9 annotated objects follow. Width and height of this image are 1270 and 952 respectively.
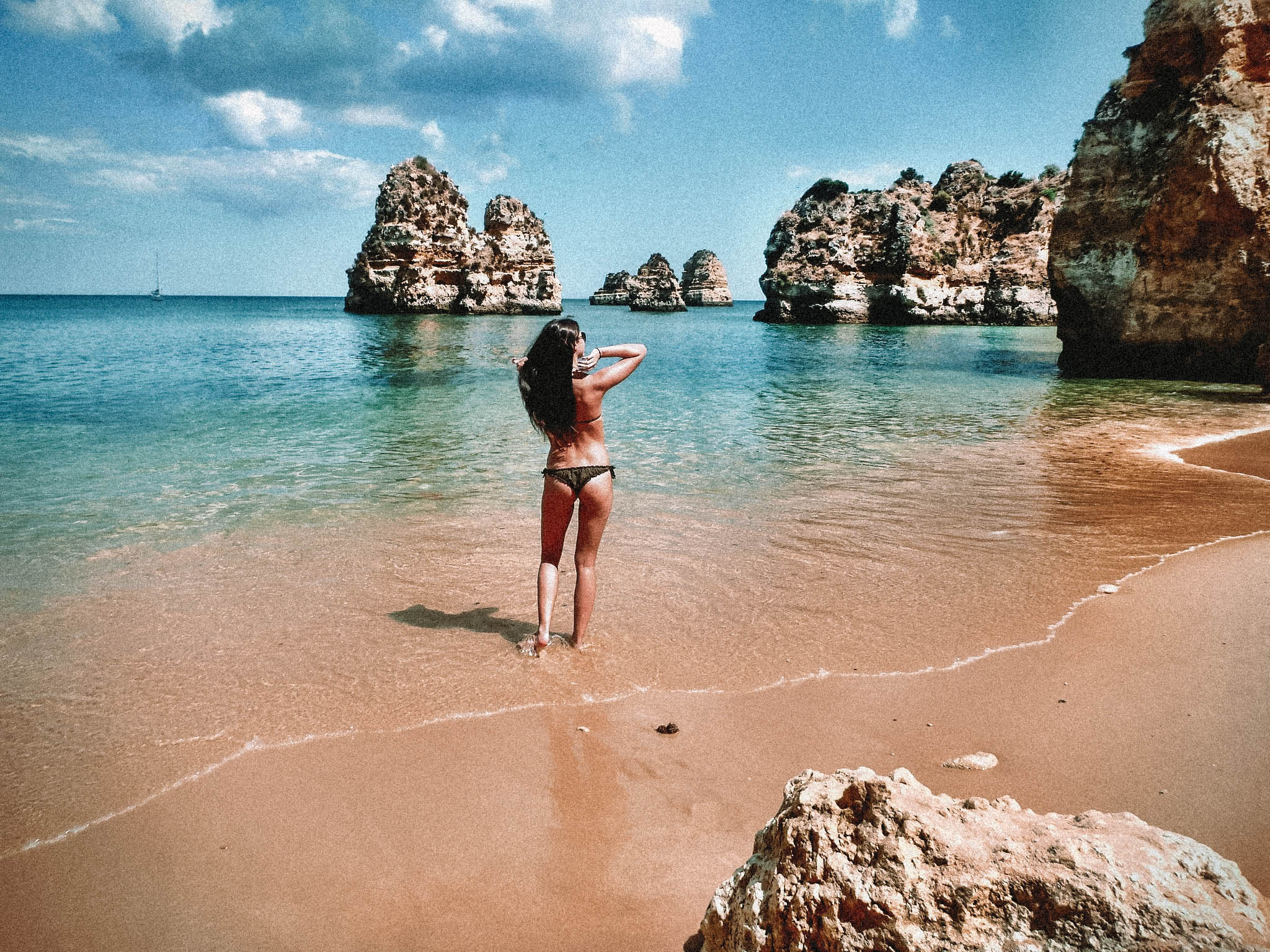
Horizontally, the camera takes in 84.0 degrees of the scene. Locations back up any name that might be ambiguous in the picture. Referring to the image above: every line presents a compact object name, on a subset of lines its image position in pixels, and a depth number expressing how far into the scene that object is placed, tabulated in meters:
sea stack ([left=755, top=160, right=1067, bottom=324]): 58.81
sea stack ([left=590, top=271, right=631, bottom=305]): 124.02
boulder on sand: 1.36
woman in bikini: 3.84
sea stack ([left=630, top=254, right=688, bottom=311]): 100.06
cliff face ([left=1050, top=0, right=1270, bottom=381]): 16.58
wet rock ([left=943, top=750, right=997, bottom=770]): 2.98
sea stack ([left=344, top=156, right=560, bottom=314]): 68.25
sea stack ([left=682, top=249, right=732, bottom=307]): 129.38
